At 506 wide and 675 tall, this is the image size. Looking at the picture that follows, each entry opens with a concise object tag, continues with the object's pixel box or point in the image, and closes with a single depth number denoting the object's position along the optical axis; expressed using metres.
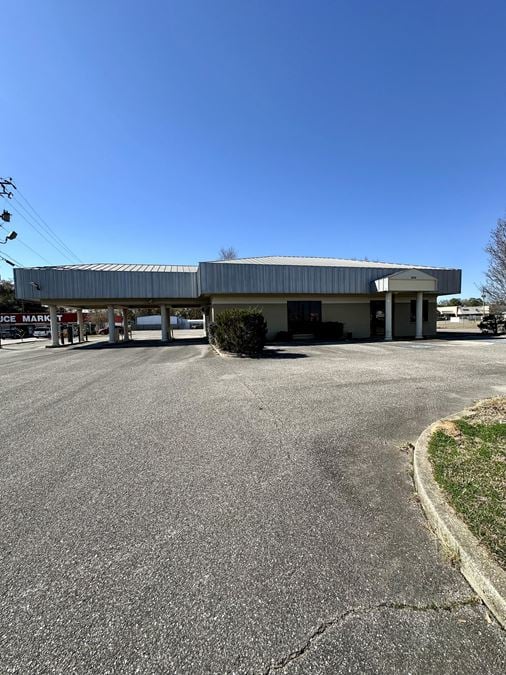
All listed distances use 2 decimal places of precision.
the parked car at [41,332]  44.07
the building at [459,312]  72.16
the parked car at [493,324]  25.36
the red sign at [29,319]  27.84
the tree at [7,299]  53.22
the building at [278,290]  19.28
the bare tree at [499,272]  25.55
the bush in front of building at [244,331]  13.23
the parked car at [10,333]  41.47
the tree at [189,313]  80.81
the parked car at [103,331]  47.41
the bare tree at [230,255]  51.25
